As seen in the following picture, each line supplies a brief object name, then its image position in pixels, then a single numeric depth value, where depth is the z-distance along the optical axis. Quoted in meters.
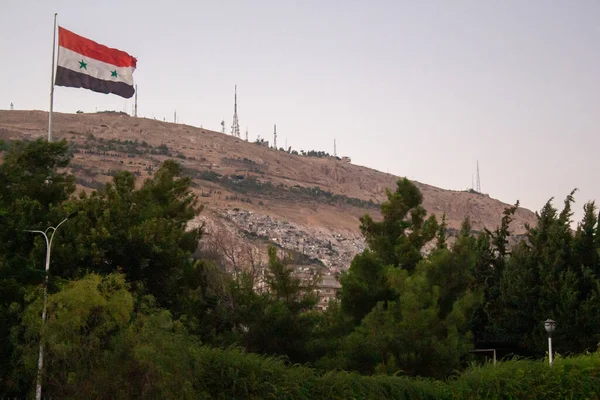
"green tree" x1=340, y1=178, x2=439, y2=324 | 34.91
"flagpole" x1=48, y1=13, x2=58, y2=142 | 29.19
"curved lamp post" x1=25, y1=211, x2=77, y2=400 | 21.39
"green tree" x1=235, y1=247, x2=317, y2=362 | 31.09
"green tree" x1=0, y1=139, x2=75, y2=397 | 24.92
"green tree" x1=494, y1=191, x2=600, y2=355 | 37.84
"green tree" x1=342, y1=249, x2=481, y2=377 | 30.69
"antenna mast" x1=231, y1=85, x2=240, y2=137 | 175.75
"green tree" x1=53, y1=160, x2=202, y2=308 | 28.52
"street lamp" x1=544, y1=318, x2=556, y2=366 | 27.57
